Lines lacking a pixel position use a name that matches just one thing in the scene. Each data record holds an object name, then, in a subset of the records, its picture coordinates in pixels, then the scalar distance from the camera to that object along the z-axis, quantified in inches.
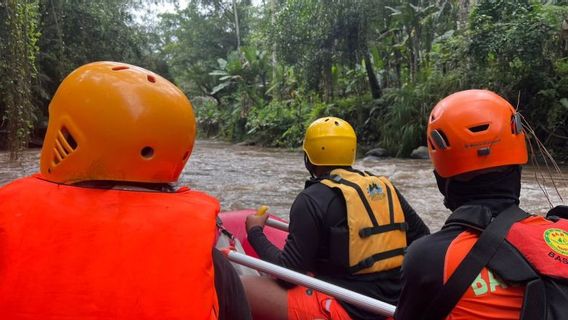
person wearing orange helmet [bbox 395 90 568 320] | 40.0
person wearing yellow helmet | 79.2
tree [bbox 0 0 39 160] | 156.1
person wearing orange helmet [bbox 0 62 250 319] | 40.1
